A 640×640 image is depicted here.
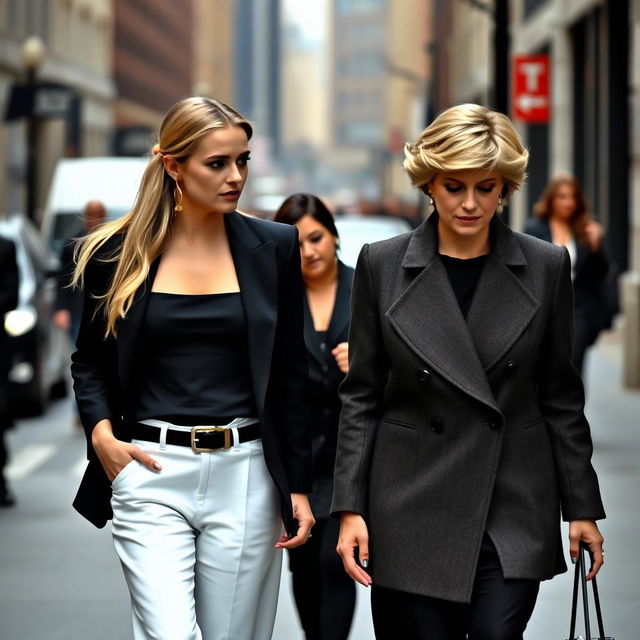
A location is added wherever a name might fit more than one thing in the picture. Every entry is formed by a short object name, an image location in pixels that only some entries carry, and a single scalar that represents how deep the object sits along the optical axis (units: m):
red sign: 19.14
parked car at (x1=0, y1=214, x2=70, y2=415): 13.70
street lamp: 26.27
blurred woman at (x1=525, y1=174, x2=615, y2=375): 10.99
